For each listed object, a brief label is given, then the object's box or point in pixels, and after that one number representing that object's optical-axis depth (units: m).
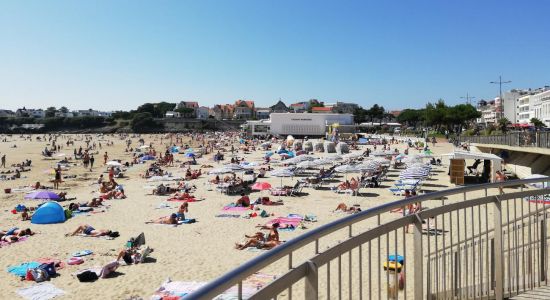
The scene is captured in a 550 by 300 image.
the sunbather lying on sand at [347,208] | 16.66
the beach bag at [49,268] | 10.34
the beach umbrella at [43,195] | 20.91
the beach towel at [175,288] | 8.62
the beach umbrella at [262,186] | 21.64
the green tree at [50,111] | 177.06
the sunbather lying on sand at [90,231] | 14.09
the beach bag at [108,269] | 10.26
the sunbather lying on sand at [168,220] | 15.51
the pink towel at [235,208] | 17.66
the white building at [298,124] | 93.06
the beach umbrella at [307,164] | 25.46
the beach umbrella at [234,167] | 24.37
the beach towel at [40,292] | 9.19
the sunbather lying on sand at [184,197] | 20.56
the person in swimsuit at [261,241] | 12.27
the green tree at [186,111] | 149.62
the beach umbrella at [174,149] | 56.92
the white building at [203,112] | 160.88
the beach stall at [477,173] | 22.20
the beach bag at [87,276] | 10.09
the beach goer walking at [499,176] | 21.15
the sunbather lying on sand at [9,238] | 13.48
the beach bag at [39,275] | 10.09
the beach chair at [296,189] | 21.15
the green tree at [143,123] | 133.62
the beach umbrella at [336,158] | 29.17
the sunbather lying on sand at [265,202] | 18.88
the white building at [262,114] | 157.62
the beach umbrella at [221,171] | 23.59
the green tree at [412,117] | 115.76
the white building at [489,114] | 120.31
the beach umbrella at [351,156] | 32.57
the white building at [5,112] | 161.98
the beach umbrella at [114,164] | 33.97
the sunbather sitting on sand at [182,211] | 15.91
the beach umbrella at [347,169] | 23.10
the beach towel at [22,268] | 10.53
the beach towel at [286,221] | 14.69
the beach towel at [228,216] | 16.55
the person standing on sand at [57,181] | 26.82
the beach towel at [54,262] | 11.00
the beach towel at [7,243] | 13.13
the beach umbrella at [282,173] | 22.63
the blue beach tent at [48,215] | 15.98
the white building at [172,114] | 149.09
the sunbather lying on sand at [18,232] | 14.13
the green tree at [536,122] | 57.95
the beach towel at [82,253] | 12.04
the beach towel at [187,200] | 20.31
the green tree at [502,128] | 45.79
